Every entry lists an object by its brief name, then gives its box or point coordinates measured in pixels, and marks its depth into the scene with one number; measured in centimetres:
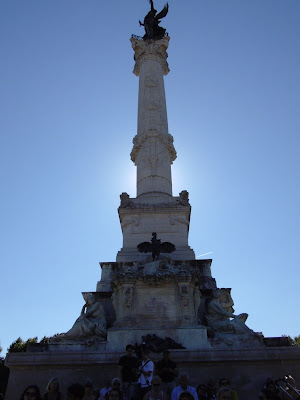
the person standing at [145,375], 830
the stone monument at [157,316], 1174
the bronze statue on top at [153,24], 2636
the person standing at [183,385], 798
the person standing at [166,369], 891
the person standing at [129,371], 848
